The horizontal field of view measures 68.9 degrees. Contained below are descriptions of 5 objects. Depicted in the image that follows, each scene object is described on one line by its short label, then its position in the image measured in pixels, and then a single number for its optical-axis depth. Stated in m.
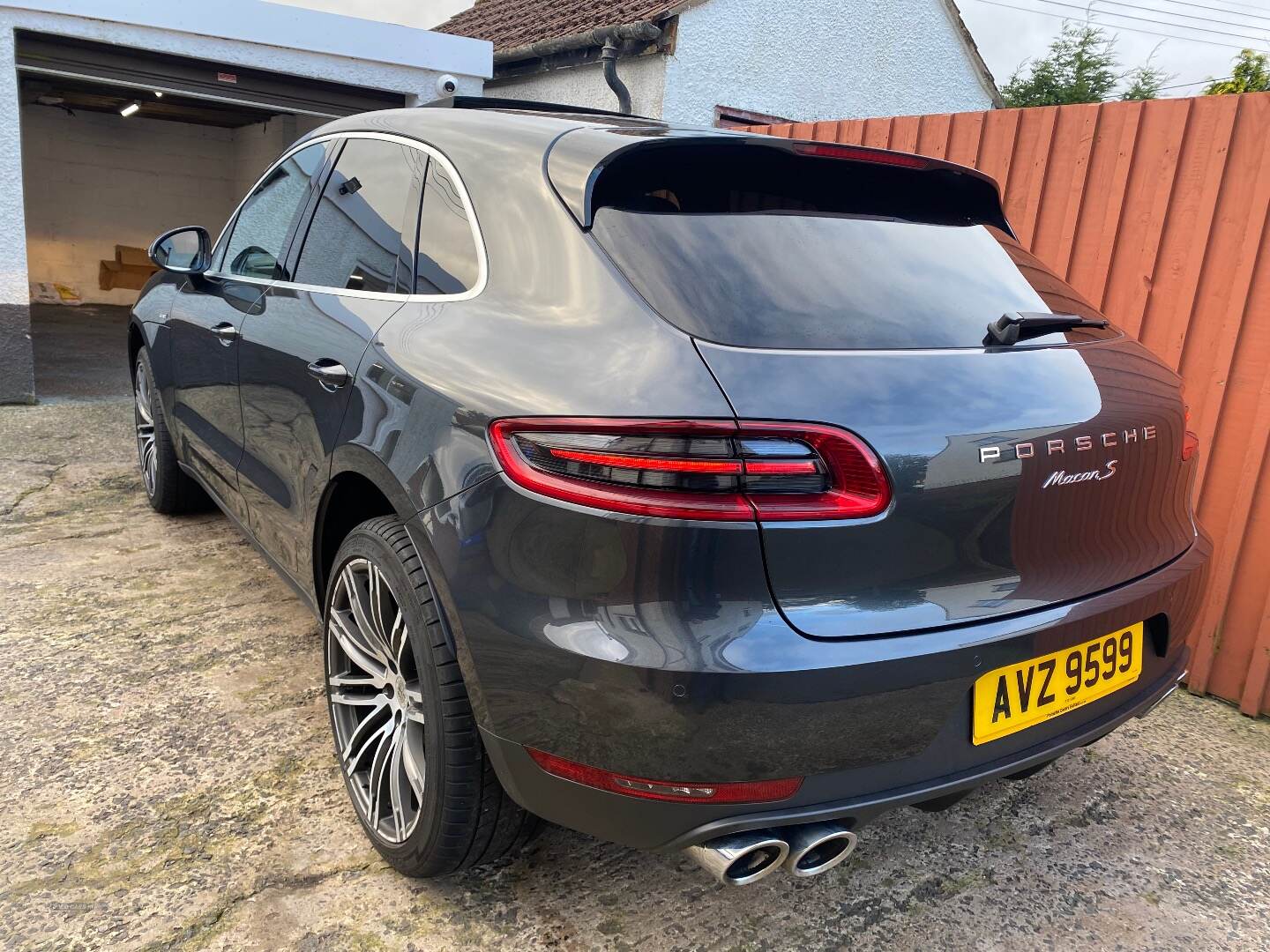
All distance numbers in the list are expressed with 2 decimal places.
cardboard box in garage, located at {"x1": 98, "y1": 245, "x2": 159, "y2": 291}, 15.24
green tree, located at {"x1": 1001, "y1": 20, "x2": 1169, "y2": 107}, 29.08
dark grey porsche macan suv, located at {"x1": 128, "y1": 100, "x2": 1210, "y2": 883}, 1.50
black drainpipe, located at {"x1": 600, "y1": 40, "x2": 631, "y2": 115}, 9.38
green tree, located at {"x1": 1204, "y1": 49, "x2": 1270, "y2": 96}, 21.08
